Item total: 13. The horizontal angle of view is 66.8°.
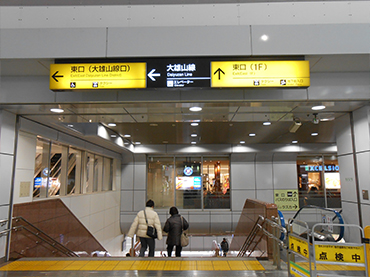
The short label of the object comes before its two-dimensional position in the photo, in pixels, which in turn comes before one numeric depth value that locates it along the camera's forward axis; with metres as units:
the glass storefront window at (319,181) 14.48
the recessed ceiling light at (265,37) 4.25
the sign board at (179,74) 4.07
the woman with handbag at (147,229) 6.47
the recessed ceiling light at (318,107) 5.09
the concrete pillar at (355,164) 5.35
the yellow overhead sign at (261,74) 4.06
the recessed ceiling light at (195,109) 5.07
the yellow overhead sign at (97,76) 4.12
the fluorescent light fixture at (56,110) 5.20
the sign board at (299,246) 3.91
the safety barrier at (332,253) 3.72
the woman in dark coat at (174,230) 7.20
